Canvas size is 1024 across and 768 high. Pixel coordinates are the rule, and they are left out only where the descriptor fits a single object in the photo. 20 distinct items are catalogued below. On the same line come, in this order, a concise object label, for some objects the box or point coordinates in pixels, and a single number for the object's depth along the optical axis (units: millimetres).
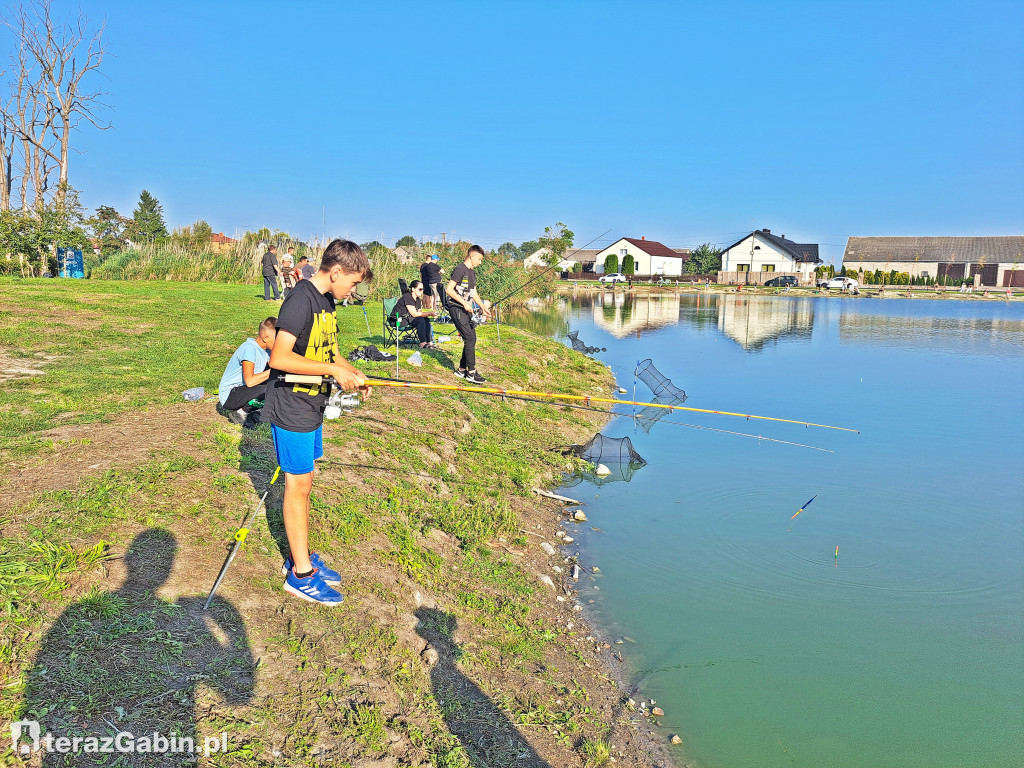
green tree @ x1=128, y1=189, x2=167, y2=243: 68312
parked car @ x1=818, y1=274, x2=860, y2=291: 63428
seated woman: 11469
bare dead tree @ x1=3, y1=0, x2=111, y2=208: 30047
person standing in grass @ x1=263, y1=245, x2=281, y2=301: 17984
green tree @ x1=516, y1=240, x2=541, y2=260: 116362
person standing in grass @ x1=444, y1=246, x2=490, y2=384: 9633
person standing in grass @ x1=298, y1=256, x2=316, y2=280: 17169
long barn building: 77375
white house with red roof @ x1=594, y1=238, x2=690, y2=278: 90000
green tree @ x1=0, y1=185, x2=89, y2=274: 19766
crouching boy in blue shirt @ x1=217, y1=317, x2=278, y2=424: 6141
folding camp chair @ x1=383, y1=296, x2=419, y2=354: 11357
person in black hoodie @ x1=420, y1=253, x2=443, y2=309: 12367
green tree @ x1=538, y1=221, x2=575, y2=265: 61594
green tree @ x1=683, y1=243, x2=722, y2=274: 89125
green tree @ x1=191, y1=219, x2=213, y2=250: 26781
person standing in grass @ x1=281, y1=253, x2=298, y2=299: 18016
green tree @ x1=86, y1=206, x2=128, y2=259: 23806
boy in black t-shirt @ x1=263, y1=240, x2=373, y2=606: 3674
